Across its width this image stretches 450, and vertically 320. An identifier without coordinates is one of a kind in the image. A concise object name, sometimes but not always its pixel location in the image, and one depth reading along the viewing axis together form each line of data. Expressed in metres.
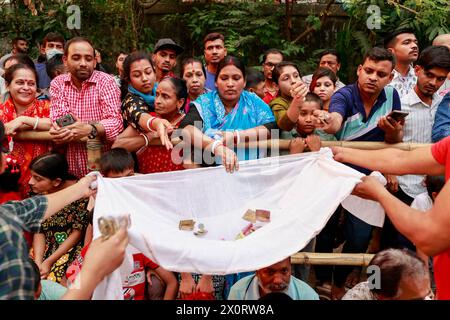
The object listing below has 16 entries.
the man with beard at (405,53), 4.70
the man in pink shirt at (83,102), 3.49
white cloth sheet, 2.64
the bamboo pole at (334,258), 3.31
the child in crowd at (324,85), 4.31
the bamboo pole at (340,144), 3.31
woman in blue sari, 3.34
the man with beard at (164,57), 4.84
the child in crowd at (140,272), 3.15
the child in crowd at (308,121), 3.65
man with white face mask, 5.60
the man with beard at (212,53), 4.84
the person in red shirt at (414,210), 2.22
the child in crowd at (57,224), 3.34
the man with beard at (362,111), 3.59
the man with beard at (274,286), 2.97
